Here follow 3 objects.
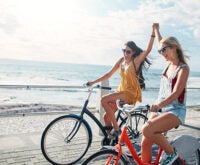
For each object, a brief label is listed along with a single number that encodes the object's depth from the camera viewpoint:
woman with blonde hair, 3.28
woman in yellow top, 4.68
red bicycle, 3.15
